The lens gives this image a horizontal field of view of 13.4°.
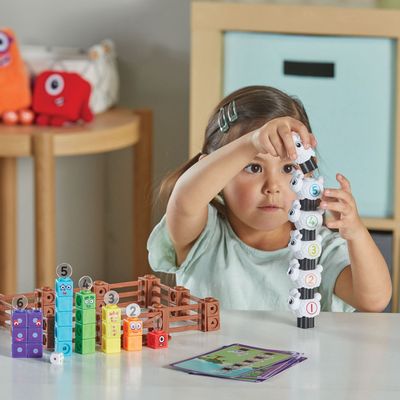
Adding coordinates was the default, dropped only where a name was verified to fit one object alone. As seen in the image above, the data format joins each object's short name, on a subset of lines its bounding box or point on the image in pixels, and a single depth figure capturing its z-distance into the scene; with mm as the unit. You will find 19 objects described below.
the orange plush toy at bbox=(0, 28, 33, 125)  3962
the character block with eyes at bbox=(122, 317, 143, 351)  2209
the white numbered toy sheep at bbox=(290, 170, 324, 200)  2270
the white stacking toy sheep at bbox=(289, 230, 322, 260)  2298
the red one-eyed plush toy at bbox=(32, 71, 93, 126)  3948
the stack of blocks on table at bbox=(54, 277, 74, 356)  2184
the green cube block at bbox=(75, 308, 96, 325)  2197
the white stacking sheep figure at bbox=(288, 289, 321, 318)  2321
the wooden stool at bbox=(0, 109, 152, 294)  3692
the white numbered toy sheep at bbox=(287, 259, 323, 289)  2315
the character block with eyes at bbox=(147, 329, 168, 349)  2223
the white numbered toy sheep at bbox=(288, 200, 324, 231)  2283
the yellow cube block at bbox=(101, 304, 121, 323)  2199
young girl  2482
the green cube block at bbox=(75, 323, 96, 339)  2190
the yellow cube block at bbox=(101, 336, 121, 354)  2198
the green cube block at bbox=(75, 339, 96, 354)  2191
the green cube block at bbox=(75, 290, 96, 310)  2197
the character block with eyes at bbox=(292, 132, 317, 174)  2282
